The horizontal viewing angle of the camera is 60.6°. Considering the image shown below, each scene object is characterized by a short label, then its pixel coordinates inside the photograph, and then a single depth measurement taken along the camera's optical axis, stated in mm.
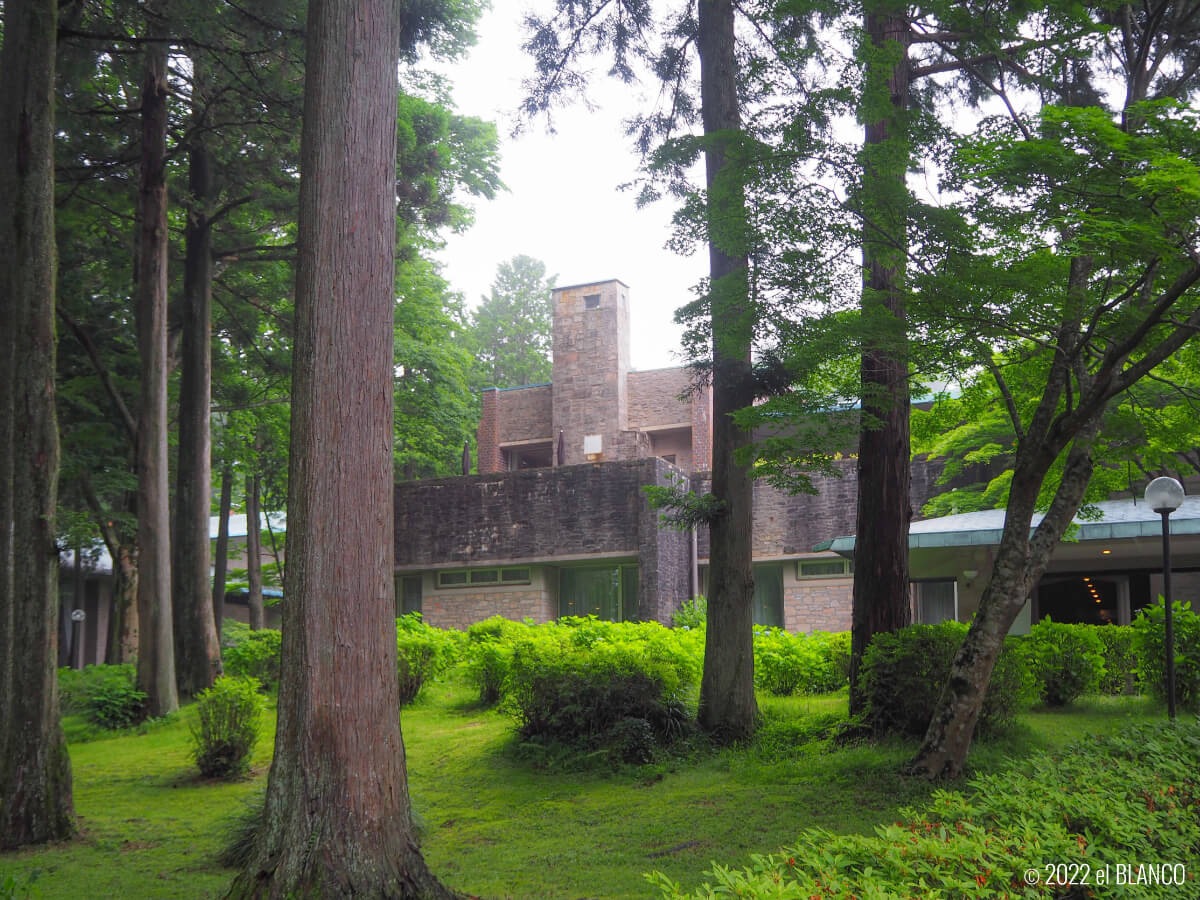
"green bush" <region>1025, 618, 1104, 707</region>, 11914
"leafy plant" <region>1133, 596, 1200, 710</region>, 11477
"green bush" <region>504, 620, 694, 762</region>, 11016
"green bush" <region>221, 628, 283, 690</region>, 16234
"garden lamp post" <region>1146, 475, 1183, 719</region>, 10484
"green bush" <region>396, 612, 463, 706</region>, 15188
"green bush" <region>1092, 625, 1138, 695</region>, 12547
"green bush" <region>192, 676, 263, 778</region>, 11414
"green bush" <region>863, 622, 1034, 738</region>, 10016
